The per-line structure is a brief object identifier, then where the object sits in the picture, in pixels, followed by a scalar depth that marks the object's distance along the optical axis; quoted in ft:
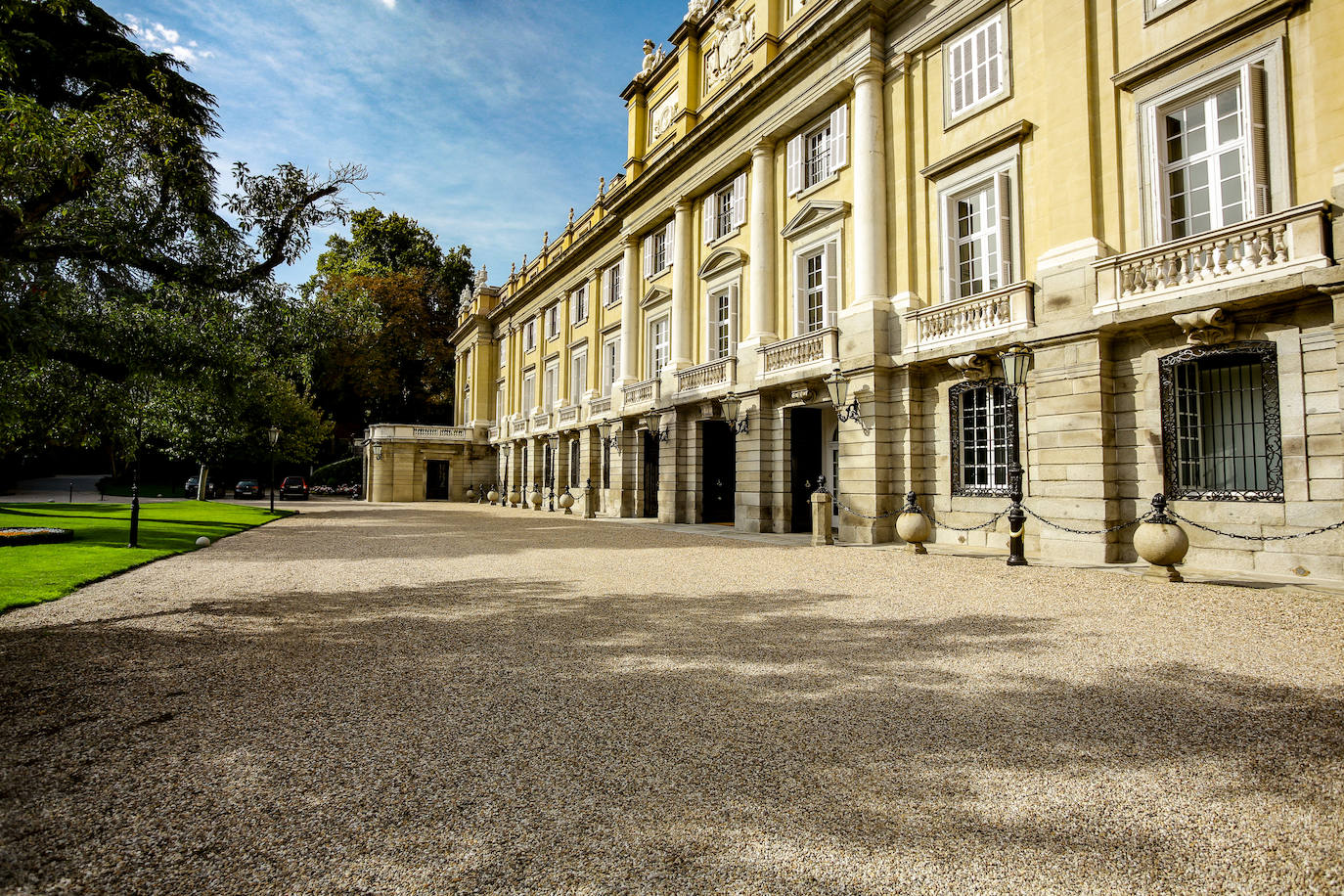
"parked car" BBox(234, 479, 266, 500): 140.46
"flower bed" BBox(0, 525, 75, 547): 39.75
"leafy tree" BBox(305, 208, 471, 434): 157.89
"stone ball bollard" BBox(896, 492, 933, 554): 40.88
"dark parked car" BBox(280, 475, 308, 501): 145.48
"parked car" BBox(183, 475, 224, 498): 137.69
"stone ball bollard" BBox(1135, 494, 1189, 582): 28.76
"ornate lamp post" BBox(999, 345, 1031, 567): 35.53
